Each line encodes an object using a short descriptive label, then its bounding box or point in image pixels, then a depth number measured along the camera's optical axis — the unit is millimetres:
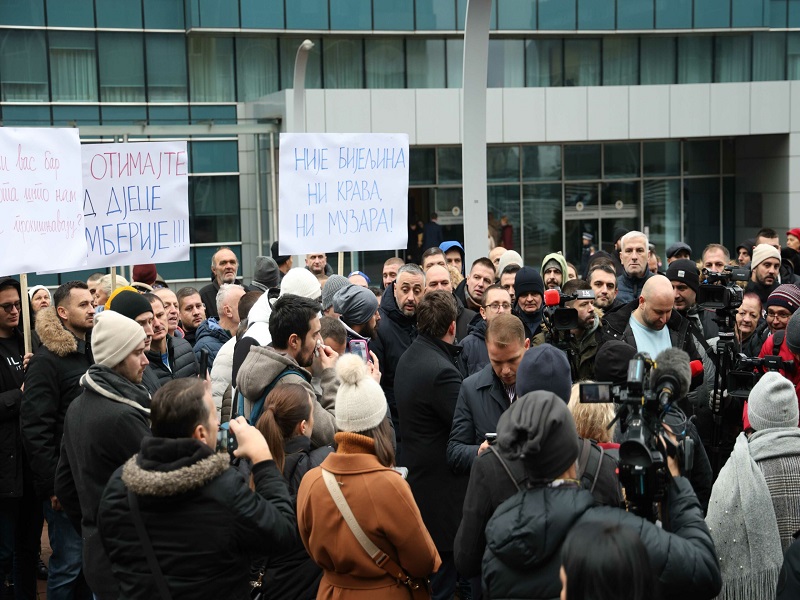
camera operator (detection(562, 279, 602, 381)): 6406
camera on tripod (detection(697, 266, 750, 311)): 6105
